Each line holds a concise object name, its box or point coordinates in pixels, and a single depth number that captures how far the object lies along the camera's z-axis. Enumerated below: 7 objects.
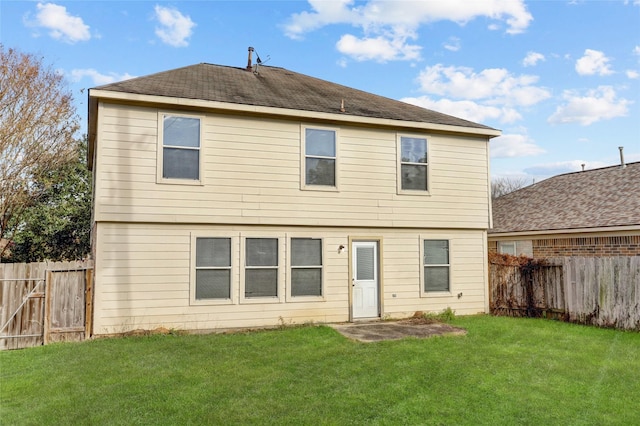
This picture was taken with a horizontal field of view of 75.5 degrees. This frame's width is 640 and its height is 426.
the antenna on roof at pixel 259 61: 13.93
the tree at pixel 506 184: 50.32
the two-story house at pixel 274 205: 8.91
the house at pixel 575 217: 12.38
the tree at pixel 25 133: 17.42
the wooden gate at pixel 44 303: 8.00
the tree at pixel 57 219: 17.28
